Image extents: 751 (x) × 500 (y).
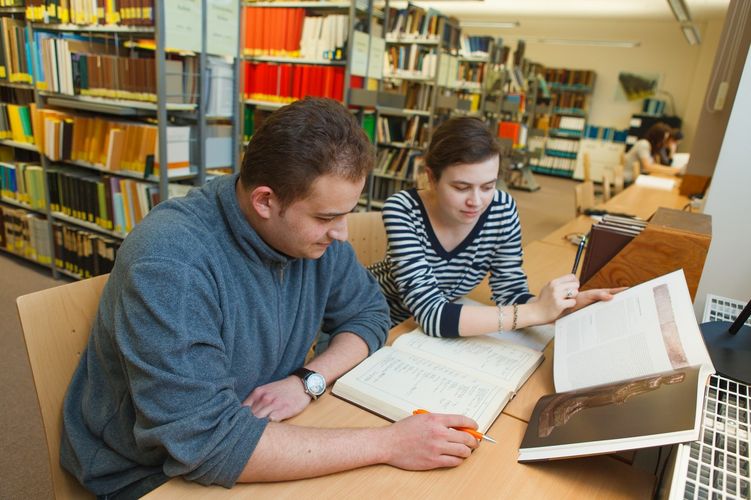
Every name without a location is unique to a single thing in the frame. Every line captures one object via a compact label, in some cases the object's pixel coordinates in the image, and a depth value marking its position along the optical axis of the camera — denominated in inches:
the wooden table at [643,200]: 136.0
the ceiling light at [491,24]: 355.6
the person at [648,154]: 231.5
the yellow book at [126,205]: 111.7
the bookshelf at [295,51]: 145.8
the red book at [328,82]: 148.2
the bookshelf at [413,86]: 189.2
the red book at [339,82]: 148.3
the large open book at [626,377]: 28.2
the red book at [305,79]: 150.5
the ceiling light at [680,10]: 227.7
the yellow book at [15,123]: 128.2
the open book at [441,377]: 37.0
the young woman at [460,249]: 48.6
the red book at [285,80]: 152.3
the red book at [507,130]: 266.0
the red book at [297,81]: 151.1
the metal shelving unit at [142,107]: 98.5
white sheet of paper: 49.6
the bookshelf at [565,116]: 374.0
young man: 28.7
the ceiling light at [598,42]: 345.1
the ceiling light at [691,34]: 278.2
